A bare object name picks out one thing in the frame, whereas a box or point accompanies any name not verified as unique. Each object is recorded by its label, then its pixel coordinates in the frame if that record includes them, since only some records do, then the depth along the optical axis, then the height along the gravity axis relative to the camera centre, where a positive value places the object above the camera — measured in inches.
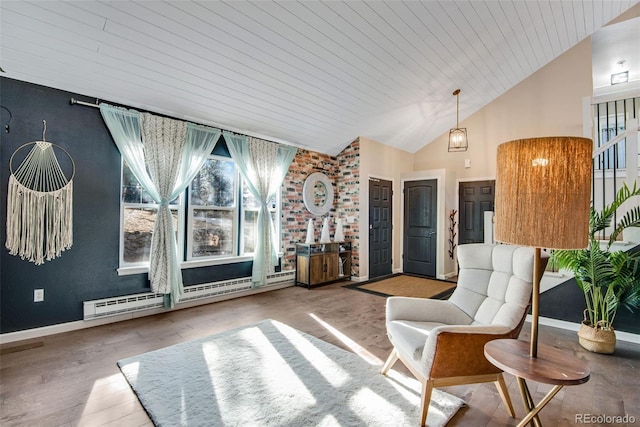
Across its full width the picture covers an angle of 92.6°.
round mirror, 219.3 +18.4
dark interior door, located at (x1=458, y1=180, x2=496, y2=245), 235.1 +10.0
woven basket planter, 112.3 -44.0
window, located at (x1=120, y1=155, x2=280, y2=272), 145.1 +0.1
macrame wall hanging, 113.9 +3.8
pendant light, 209.8 +59.0
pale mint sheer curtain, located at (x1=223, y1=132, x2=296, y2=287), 182.9 +23.7
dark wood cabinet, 203.9 -30.5
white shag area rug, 73.5 -47.7
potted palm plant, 112.7 -20.7
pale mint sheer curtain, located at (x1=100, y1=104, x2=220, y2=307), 138.6 +25.2
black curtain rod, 127.1 +47.7
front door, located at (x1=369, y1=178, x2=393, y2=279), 235.0 -6.6
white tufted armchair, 69.7 -26.9
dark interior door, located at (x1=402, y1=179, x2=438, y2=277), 246.5 -6.4
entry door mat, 190.9 -46.2
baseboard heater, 132.1 -40.1
